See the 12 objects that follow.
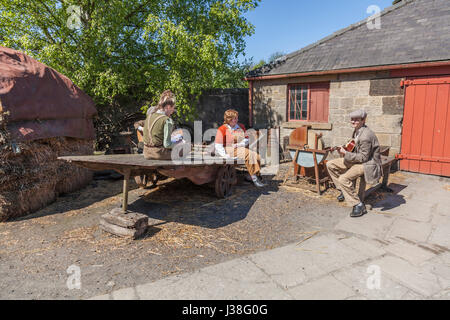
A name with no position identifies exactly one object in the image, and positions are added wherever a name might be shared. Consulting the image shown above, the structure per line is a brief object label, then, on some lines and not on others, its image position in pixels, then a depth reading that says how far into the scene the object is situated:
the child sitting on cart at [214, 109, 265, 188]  6.15
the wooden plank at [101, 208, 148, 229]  4.04
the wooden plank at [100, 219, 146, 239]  4.02
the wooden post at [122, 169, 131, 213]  4.26
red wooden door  7.23
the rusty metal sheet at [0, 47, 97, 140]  4.68
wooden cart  4.04
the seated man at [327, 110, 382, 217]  4.91
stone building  7.54
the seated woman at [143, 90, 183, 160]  4.48
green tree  8.70
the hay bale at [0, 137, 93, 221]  4.63
